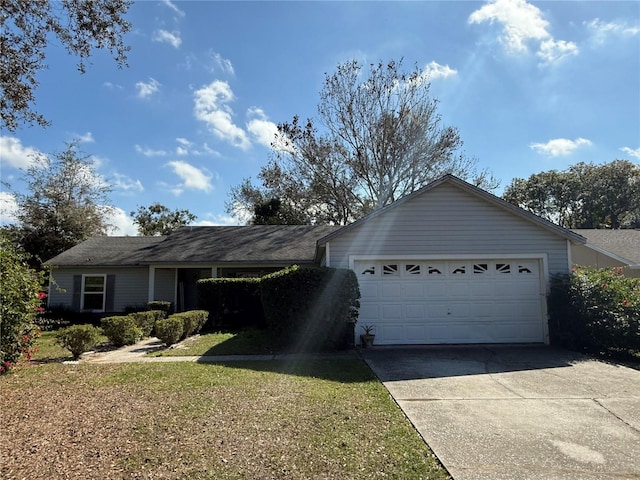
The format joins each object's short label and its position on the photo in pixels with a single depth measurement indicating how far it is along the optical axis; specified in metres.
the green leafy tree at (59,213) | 26.36
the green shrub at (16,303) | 6.69
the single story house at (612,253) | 15.50
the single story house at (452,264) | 10.50
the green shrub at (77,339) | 8.87
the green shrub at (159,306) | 15.25
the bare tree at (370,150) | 23.20
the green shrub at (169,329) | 9.88
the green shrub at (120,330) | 10.32
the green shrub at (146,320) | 11.77
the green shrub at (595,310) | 8.91
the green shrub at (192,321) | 11.23
